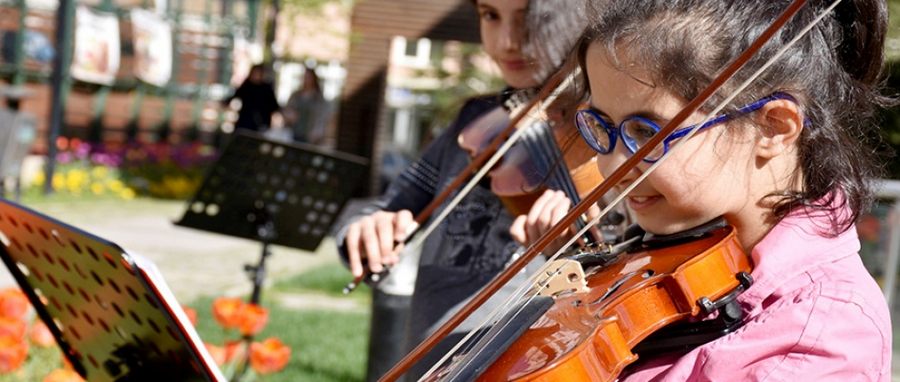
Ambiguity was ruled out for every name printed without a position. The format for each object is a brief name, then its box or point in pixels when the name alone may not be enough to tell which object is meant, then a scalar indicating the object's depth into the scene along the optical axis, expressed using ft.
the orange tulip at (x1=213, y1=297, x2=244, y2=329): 11.50
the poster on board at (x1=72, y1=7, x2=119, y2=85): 42.14
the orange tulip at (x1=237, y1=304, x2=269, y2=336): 11.49
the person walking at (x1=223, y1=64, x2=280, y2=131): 41.70
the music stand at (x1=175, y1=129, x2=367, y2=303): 13.38
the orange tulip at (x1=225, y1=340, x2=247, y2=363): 11.25
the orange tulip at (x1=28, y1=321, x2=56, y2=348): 10.83
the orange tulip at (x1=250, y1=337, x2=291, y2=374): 11.32
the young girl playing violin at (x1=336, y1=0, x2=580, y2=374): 7.79
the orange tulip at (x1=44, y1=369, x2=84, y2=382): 8.82
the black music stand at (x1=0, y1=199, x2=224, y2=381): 5.59
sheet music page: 5.46
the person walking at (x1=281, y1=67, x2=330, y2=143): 45.44
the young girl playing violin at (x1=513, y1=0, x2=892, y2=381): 4.91
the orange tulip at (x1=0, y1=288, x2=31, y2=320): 10.50
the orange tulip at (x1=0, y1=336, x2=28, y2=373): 9.77
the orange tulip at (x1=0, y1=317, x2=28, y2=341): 9.96
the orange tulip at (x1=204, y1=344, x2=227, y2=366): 10.44
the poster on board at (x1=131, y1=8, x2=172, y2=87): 45.78
